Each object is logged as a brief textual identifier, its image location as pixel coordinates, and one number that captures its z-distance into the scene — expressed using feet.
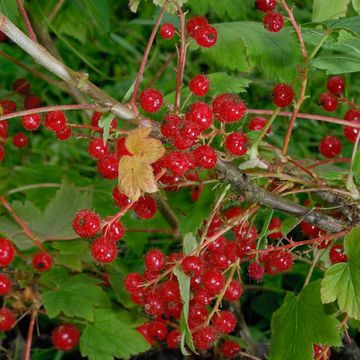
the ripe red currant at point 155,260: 1.23
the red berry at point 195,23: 1.24
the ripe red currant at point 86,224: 1.12
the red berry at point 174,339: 1.51
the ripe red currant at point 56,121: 1.13
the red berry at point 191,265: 1.20
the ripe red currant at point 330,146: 1.50
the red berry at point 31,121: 1.13
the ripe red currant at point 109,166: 1.16
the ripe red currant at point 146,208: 1.24
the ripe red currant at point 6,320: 1.53
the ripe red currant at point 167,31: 1.26
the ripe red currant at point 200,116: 1.11
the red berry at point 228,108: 1.15
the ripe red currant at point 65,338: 1.64
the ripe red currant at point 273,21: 1.23
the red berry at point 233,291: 1.27
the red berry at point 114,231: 1.14
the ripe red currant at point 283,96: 1.24
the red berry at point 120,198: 1.17
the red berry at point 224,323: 1.29
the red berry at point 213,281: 1.24
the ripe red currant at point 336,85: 1.40
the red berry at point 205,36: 1.21
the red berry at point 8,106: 1.58
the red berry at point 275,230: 1.31
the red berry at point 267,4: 1.26
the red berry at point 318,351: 1.34
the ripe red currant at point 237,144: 1.15
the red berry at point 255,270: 1.28
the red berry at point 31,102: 1.76
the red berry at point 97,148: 1.17
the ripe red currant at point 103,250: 1.14
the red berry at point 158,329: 1.54
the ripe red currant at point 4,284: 1.49
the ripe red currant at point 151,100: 1.13
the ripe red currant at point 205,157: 1.13
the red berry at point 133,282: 1.30
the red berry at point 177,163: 1.09
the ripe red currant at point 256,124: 1.37
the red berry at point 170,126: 1.09
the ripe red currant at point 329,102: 1.43
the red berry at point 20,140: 1.88
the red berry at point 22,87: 1.82
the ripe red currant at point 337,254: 1.33
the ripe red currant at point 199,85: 1.19
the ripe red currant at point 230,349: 1.54
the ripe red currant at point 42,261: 1.51
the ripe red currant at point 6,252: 1.47
